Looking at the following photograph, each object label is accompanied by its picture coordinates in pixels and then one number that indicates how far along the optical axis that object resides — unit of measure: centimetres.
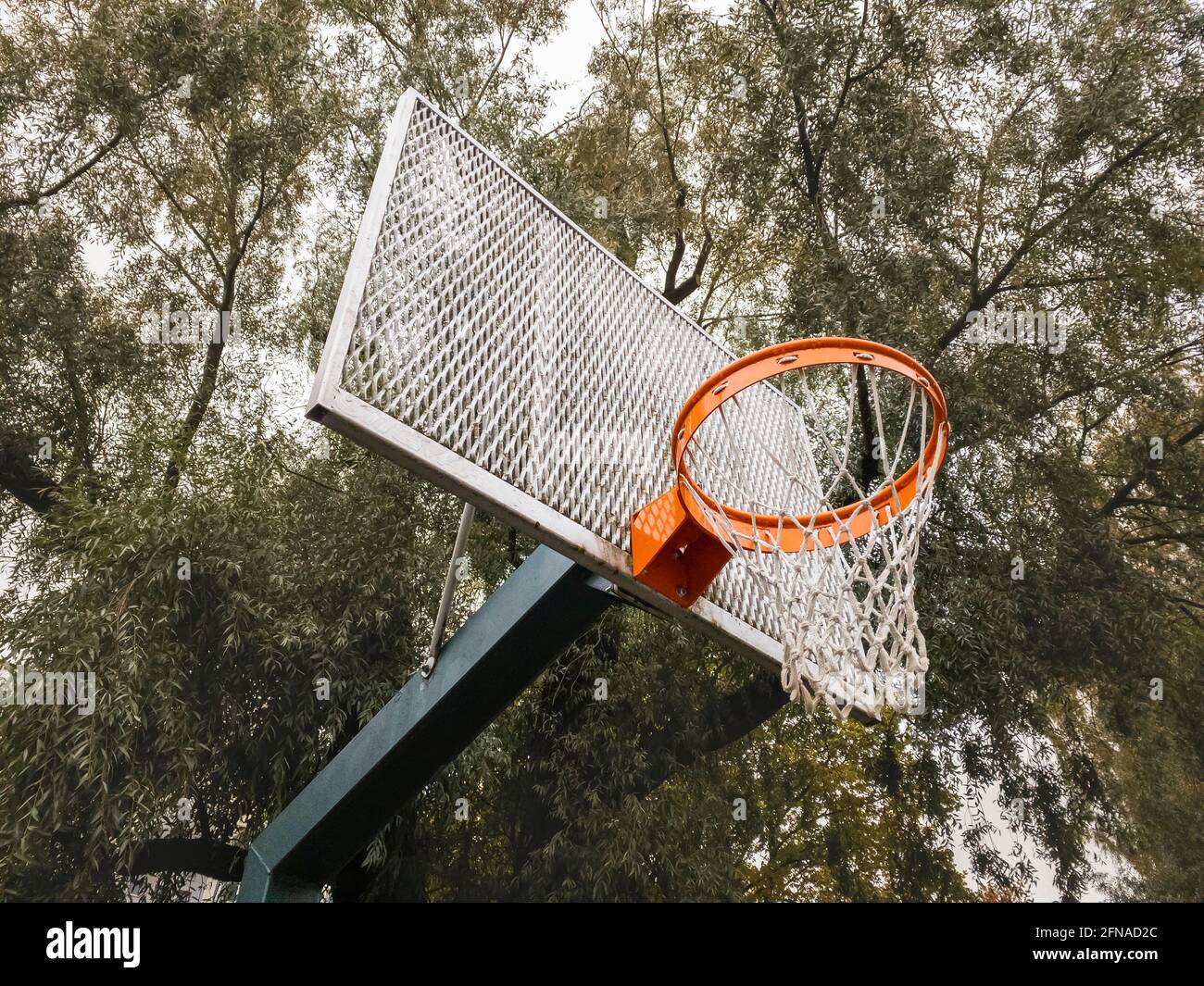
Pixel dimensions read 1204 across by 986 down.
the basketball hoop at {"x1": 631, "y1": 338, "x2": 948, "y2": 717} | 227
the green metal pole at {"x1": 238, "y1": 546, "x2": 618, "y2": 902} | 284
